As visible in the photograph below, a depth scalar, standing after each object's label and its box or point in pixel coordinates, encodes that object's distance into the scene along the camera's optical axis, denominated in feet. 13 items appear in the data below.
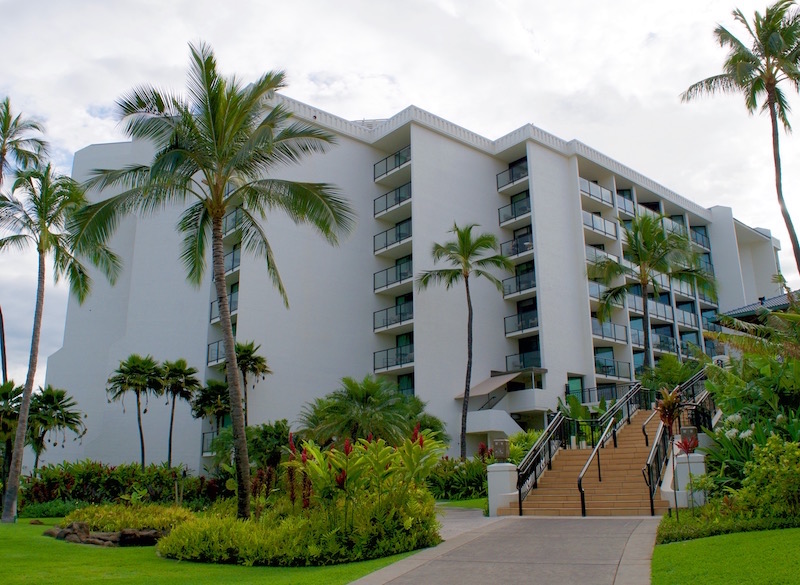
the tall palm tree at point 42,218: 65.83
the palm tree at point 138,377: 91.71
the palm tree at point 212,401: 95.12
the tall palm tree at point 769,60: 73.10
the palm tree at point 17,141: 69.26
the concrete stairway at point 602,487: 50.16
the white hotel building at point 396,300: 105.70
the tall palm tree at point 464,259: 98.84
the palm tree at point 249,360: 93.25
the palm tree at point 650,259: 104.42
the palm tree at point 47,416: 85.87
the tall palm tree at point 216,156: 51.31
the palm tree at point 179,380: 95.04
